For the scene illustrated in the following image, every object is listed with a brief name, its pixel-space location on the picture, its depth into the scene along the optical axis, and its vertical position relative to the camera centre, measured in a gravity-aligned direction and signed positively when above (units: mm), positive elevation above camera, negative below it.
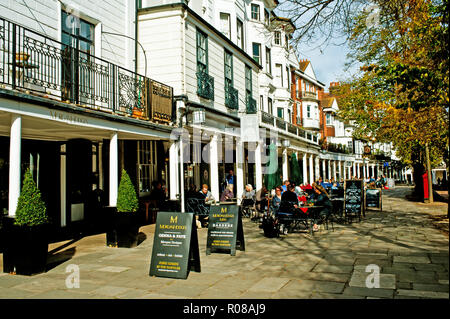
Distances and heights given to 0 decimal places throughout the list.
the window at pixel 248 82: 19806 +5178
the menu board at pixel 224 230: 8039 -1190
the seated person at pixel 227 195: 15305 -777
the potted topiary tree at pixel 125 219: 9023 -997
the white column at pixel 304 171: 29488 +298
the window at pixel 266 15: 26878 +12024
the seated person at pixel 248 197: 14781 -854
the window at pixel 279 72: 31062 +8771
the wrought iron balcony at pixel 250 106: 19703 +3847
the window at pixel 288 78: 32438 +8700
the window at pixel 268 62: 26781 +8371
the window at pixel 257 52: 25141 +8545
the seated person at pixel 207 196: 13273 -701
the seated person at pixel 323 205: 11445 -966
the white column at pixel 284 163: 25188 +840
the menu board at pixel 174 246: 6215 -1195
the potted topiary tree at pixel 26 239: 6551 -1042
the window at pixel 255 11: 25844 +11633
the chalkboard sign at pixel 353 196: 13547 -867
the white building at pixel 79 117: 7782 +1500
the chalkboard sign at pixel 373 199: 16564 -1178
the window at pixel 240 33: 20870 +8276
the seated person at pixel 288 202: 10602 -792
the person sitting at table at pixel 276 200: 11458 -779
